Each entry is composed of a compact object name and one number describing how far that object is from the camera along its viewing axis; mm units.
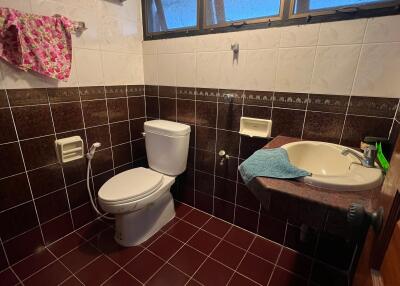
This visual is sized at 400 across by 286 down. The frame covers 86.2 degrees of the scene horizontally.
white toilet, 1400
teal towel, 846
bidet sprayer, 1610
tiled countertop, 695
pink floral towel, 1119
